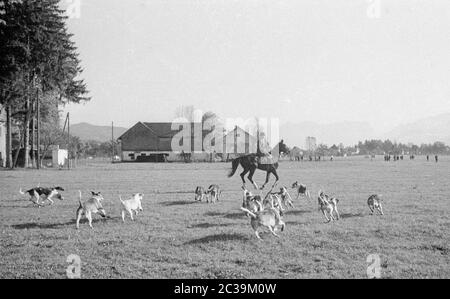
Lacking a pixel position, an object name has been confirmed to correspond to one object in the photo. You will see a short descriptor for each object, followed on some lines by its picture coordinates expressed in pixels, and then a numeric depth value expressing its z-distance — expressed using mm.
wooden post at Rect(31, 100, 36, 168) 50769
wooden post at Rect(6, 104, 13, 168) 48031
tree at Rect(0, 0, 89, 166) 43250
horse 23766
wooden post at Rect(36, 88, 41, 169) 48094
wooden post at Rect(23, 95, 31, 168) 49125
